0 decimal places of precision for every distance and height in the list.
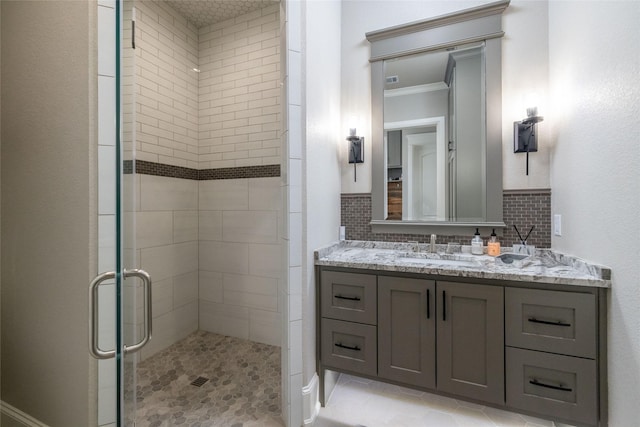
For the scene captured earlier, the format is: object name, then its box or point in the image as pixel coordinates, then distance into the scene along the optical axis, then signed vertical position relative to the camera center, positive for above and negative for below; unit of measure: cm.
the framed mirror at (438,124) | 196 +69
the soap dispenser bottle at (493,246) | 186 -23
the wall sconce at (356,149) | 224 +53
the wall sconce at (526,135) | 179 +52
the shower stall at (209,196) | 223 +16
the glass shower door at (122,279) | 81 -22
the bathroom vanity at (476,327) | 128 -63
